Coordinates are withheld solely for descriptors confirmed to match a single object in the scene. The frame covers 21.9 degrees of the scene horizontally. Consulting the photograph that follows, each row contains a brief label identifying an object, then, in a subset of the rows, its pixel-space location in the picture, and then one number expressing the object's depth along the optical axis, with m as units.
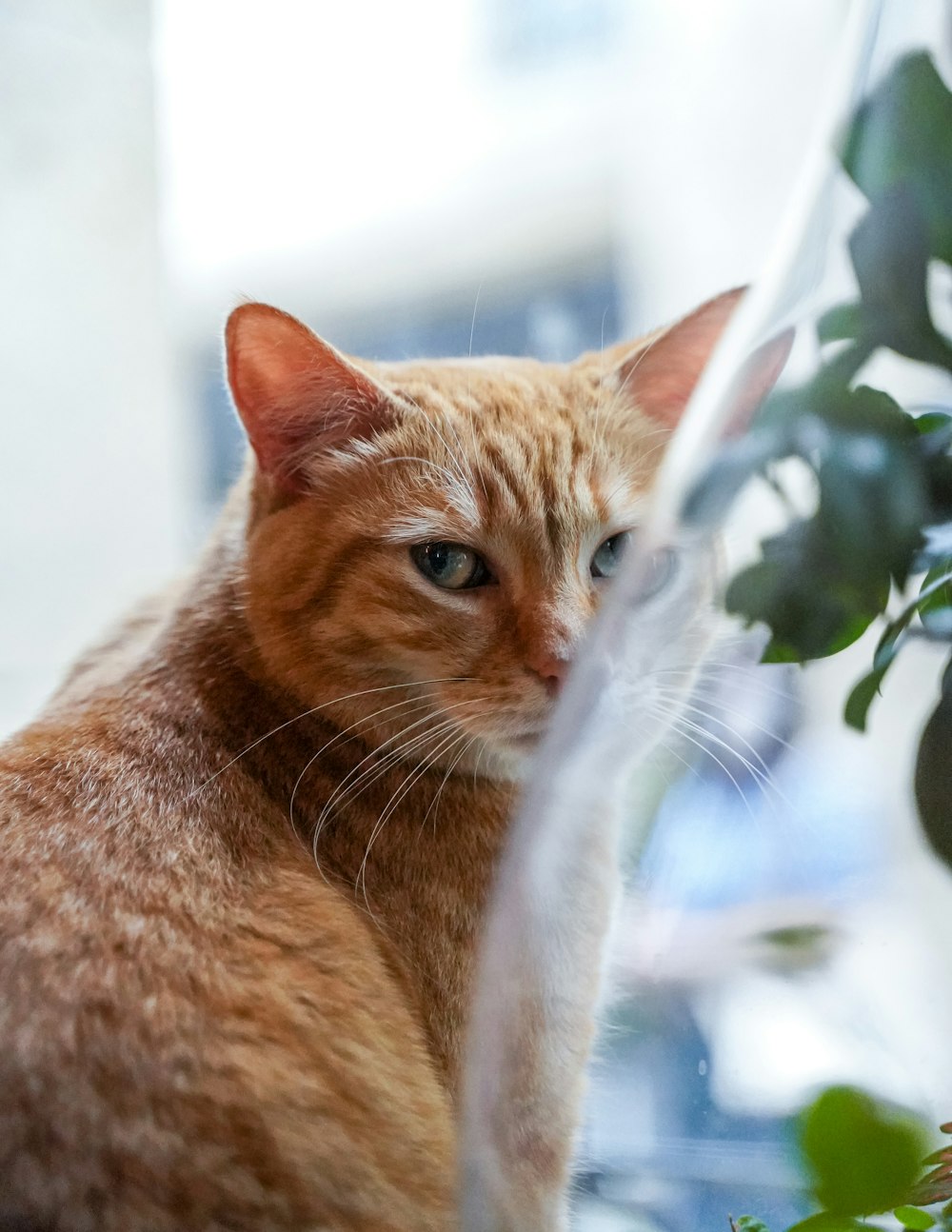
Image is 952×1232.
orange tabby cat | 0.51
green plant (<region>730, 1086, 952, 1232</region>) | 0.49
